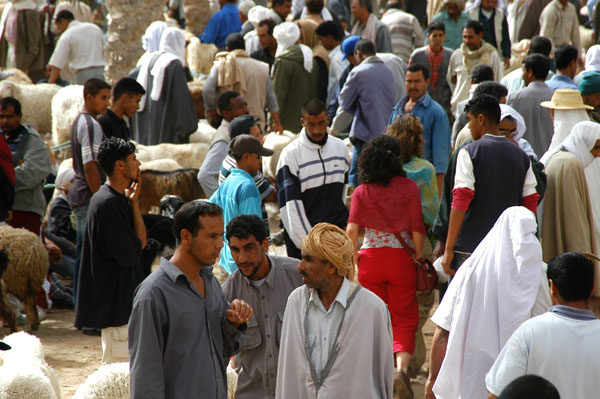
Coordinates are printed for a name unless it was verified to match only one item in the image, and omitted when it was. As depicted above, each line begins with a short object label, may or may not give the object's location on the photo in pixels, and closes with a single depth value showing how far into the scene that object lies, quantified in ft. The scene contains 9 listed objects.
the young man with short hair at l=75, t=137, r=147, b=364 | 38.09
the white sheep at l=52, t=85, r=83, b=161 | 80.23
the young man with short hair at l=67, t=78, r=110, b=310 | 46.44
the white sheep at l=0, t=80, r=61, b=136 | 88.33
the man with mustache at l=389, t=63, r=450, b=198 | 52.39
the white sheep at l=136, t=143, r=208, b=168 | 70.18
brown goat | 62.13
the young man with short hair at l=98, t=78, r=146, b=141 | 47.75
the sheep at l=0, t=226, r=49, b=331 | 48.52
